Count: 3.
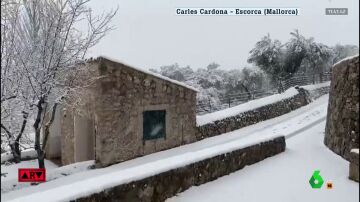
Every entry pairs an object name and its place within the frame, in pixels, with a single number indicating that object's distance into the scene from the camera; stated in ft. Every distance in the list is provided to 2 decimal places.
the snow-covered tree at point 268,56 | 79.20
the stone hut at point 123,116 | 33.99
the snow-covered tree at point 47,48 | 23.67
